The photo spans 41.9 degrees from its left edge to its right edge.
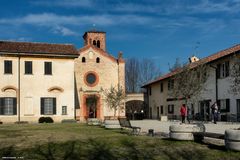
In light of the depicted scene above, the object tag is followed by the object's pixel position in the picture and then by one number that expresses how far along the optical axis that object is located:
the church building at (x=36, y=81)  30.27
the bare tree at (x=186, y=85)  16.15
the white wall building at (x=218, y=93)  24.88
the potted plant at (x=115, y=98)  33.94
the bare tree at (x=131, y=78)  57.90
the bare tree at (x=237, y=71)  11.28
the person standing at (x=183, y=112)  21.24
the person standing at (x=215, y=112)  23.11
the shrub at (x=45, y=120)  29.82
